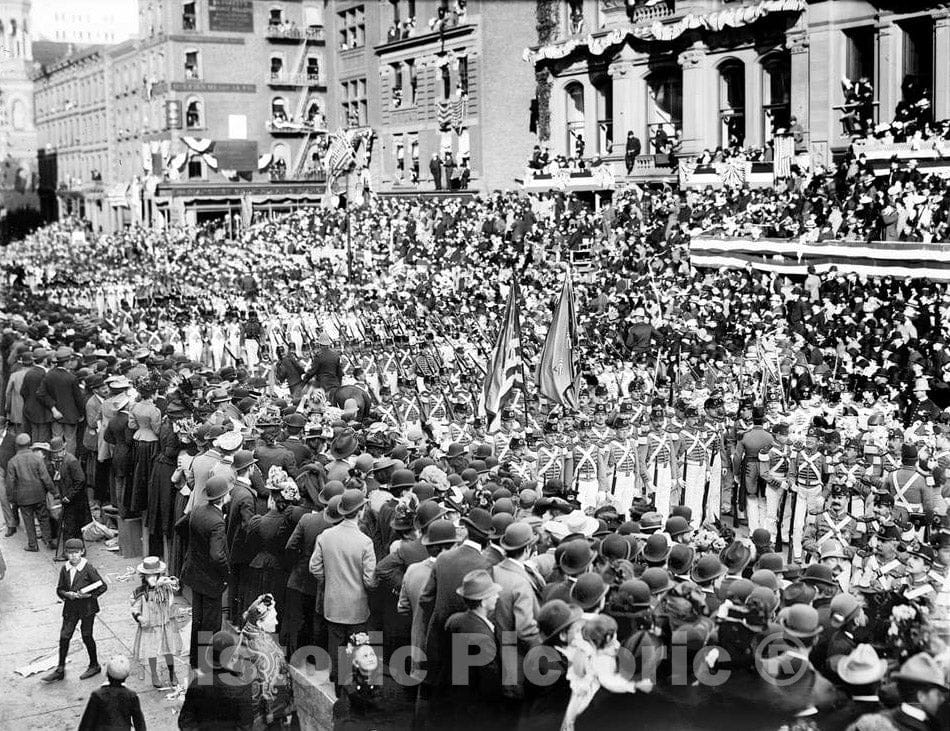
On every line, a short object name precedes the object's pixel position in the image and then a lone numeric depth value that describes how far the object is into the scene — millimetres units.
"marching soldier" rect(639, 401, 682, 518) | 14312
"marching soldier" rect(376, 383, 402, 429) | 16344
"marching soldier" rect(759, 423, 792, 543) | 13375
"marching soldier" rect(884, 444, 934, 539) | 11539
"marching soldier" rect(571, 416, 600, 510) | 13859
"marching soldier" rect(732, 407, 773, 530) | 13523
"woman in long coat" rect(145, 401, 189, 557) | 12703
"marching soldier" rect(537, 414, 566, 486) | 13523
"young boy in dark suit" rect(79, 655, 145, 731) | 7859
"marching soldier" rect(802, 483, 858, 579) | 10688
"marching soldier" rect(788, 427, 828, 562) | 13078
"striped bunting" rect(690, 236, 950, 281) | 21359
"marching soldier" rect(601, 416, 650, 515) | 14133
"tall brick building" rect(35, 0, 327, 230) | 65188
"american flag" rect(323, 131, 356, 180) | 53312
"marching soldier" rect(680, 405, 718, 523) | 14320
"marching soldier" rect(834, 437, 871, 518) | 12312
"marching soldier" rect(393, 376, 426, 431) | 16800
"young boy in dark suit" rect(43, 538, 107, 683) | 10430
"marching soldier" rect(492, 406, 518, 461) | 14607
